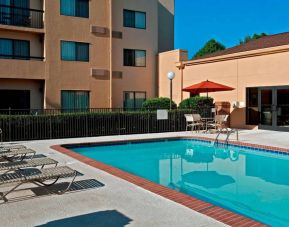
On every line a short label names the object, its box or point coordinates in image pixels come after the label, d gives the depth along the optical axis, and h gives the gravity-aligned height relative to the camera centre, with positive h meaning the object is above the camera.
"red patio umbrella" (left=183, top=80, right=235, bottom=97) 12.73 +1.16
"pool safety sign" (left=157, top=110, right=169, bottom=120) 12.38 -0.23
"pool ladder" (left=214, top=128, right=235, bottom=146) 9.91 -1.32
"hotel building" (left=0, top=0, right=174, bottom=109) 14.12 +3.56
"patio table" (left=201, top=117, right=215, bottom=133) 12.71 -0.54
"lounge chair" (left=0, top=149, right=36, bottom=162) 5.83 -1.08
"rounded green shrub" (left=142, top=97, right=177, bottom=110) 14.74 +0.40
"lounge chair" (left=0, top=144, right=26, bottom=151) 6.42 -1.06
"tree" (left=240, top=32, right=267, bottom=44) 36.33 +11.41
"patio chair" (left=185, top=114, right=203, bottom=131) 12.43 -0.67
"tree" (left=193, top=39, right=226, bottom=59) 35.75 +9.40
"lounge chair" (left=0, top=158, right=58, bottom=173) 4.87 -1.13
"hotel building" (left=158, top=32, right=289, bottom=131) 12.38 +1.78
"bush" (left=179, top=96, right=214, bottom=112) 13.99 +0.44
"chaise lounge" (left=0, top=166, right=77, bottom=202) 4.23 -1.20
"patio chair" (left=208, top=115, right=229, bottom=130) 12.13 -0.69
